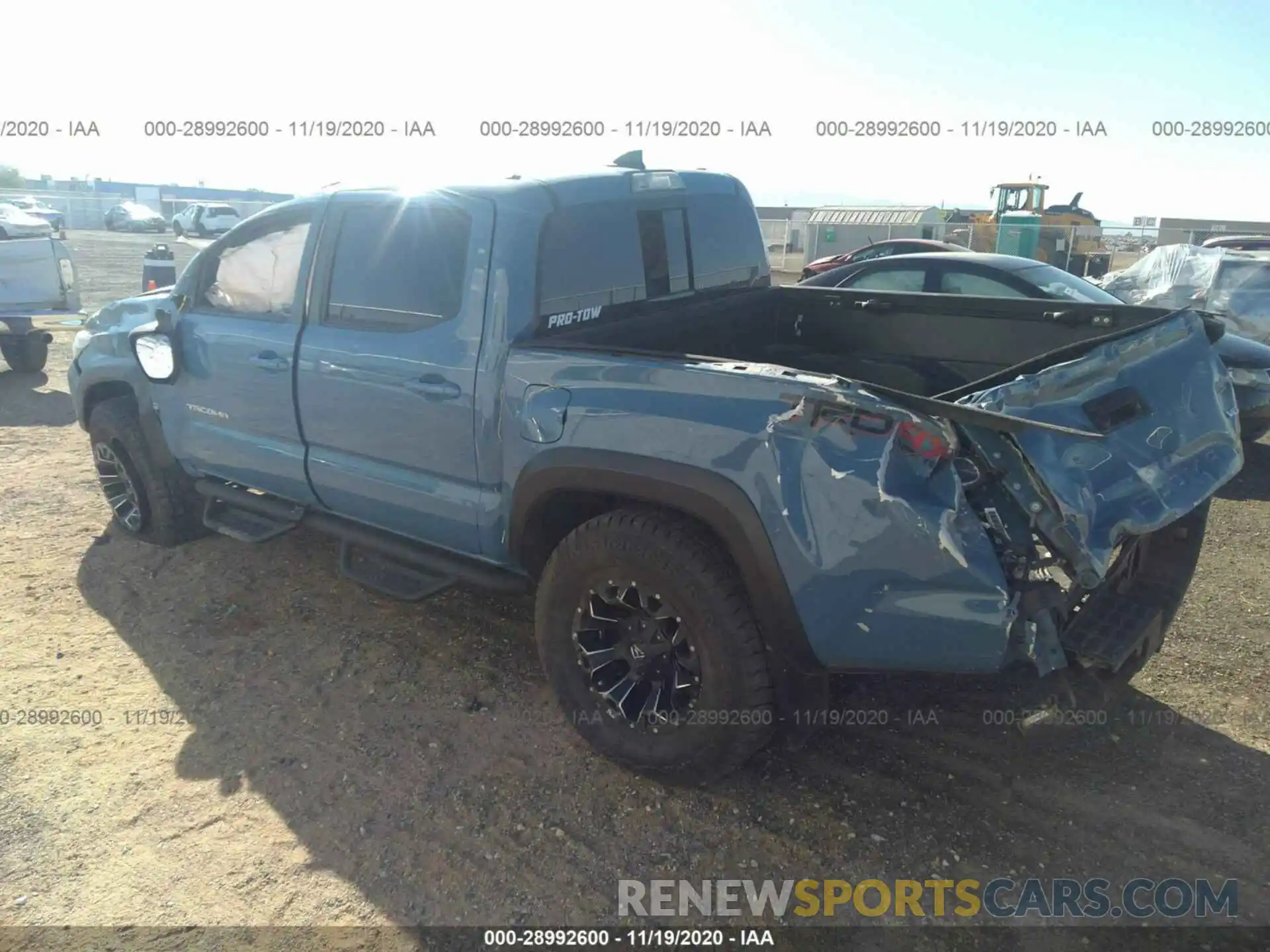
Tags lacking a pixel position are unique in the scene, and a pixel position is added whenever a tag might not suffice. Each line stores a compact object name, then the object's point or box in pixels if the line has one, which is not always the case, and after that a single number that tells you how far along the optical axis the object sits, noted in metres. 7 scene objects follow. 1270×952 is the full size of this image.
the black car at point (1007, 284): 6.29
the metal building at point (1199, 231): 23.89
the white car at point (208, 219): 33.16
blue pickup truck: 2.43
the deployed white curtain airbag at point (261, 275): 4.07
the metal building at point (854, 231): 25.28
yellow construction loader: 21.61
